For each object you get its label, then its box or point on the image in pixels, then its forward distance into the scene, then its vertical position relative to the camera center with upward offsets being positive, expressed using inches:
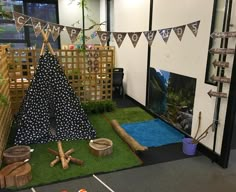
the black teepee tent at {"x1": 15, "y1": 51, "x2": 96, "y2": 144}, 119.0 -33.1
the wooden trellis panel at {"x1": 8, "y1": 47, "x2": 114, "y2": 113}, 154.3 -17.5
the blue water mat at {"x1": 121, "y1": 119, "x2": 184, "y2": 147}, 128.3 -52.3
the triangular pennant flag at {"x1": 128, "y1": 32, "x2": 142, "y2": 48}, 147.0 +7.6
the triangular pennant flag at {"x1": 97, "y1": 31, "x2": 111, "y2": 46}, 139.5 +7.1
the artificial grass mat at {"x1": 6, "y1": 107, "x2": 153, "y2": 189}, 94.5 -53.4
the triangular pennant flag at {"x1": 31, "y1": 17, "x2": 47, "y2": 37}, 121.5 +11.7
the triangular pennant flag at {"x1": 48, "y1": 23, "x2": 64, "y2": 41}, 131.2 +10.5
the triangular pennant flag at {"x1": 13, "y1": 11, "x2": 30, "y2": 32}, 113.3 +13.7
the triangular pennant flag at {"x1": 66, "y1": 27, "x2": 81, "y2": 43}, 130.3 +8.7
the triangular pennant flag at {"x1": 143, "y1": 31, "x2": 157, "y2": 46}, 142.0 +7.9
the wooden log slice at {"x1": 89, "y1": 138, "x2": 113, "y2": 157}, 108.7 -49.3
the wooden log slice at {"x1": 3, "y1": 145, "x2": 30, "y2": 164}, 100.3 -49.1
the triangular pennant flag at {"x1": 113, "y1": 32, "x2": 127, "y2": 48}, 145.6 +7.2
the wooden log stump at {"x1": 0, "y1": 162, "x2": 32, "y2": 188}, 86.8 -49.9
